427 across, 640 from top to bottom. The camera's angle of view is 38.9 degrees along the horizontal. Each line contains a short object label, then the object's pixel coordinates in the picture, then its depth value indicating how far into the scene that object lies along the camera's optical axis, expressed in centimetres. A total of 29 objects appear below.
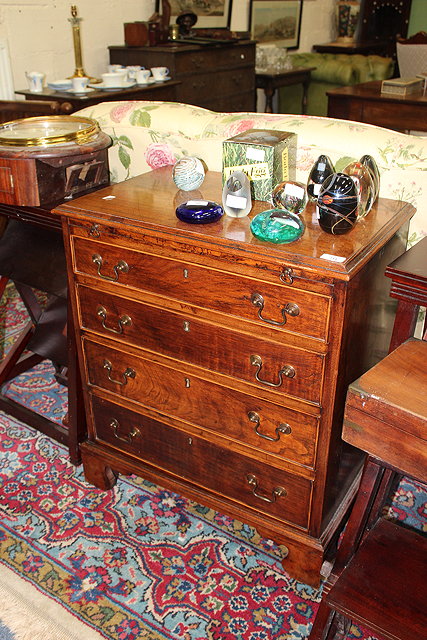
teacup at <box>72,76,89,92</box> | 363
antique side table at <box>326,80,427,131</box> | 377
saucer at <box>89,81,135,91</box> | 374
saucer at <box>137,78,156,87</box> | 387
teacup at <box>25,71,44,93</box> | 370
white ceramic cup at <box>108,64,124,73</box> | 397
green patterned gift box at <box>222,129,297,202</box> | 158
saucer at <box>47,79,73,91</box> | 368
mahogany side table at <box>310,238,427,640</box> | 110
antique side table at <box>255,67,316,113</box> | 541
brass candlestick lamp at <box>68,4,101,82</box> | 378
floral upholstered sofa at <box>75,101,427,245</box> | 167
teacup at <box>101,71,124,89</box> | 370
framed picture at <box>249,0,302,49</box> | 598
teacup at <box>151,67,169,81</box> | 393
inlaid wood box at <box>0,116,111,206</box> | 183
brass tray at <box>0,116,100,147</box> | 185
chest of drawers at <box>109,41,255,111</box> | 414
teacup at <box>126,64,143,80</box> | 391
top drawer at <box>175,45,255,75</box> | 418
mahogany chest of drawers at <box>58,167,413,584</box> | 140
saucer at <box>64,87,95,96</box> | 365
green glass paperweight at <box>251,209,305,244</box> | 137
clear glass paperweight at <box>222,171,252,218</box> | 151
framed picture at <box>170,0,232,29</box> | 493
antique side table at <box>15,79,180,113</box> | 359
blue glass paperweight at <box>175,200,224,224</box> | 150
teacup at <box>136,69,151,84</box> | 384
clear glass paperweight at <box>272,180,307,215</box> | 149
